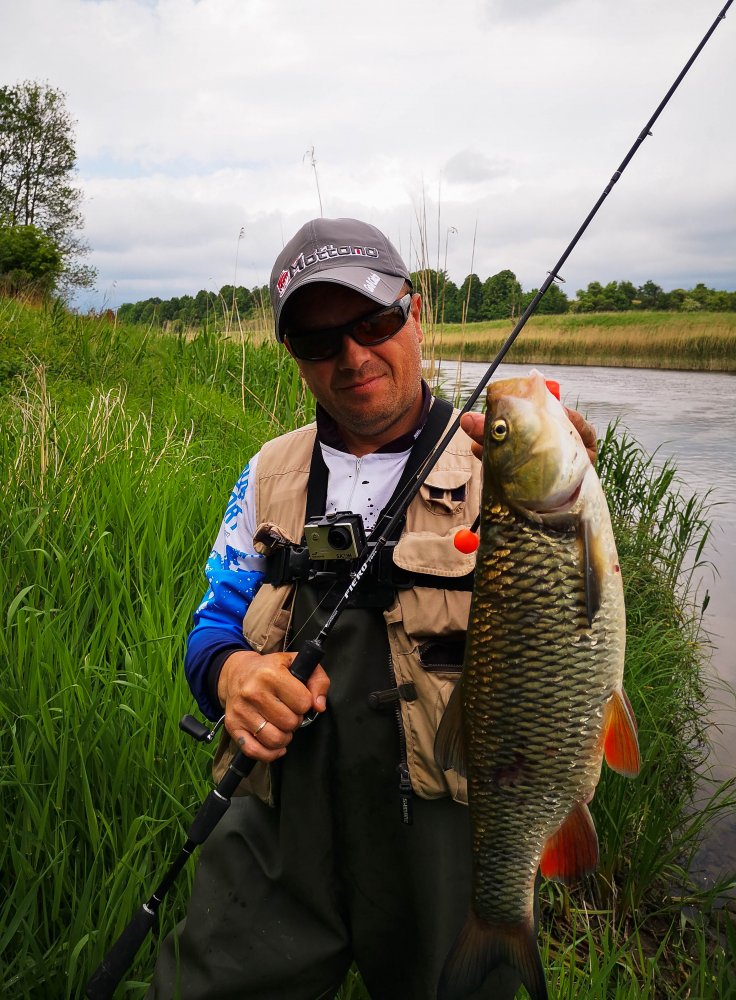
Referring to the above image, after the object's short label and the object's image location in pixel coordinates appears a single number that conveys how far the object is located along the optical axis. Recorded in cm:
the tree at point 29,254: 2492
